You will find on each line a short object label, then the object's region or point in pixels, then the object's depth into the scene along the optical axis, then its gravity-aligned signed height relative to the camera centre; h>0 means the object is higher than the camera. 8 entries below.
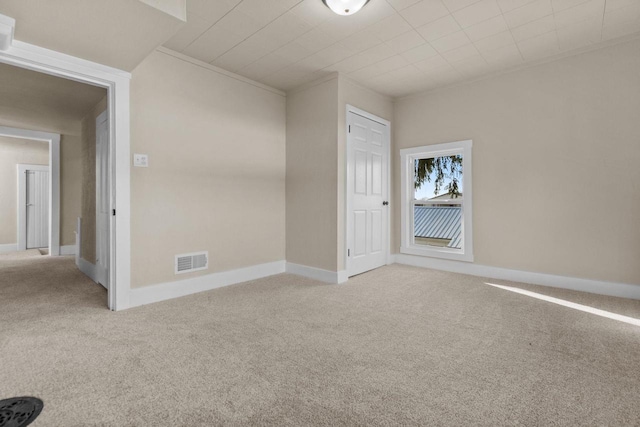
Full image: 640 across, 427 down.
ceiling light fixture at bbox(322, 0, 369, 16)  2.35 +1.66
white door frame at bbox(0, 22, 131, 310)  2.73 +0.30
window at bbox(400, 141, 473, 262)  4.13 +0.17
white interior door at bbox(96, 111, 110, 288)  3.49 +0.16
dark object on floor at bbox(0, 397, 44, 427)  1.31 -0.91
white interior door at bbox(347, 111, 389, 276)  3.97 +0.27
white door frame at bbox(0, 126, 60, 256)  5.78 +0.51
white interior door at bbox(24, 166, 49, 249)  6.69 +0.18
